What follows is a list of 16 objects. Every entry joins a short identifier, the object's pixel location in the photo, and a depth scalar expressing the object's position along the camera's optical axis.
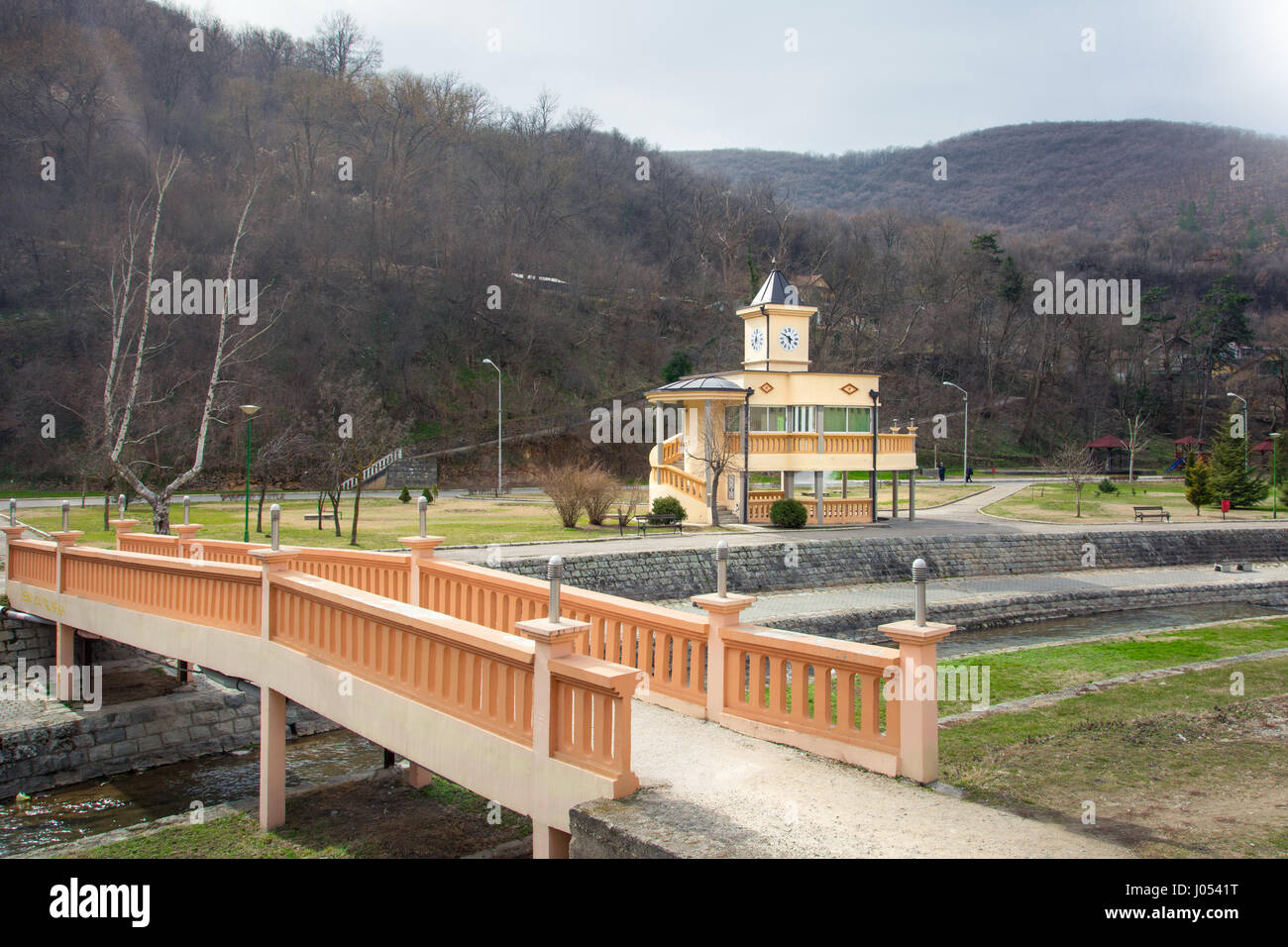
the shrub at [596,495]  26.78
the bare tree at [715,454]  26.95
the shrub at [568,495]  26.55
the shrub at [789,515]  27.03
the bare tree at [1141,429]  64.68
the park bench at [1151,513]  32.88
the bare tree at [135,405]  18.34
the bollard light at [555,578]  5.44
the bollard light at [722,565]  7.05
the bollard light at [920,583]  5.50
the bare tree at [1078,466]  35.62
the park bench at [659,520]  26.33
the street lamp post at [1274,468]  36.56
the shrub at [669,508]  27.52
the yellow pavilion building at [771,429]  27.72
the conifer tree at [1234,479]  38.56
